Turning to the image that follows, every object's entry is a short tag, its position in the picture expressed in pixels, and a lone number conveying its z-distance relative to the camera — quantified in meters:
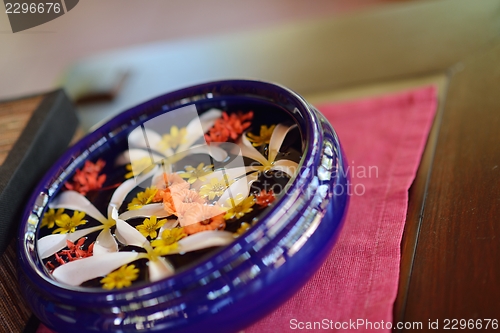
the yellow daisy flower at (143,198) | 0.53
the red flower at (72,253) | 0.49
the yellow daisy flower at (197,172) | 0.54
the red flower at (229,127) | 0.60
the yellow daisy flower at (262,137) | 0.56
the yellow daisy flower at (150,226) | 0.48
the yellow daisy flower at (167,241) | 0.45
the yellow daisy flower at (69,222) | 0.53
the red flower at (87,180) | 0.60
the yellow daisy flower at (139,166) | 0.60
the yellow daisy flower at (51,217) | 0.55
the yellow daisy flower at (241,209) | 0.46
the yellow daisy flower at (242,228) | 0.43
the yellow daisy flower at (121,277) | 0.43
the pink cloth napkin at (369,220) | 0.46
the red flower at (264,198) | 0.46
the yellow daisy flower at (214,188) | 0.50
